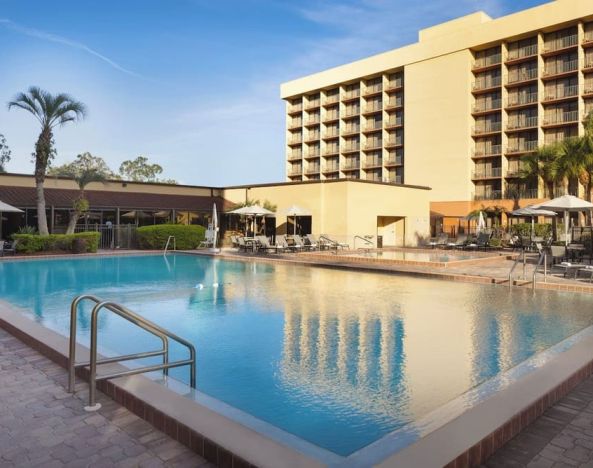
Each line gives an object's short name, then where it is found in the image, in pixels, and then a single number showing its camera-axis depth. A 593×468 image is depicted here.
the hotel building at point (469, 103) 40.34
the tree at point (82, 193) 24.22
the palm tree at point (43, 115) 22.31
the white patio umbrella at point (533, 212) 21.19
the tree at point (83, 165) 73.00
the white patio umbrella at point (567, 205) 16.05
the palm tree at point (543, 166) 34.62
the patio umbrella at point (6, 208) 20.67
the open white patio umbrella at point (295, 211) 25.09
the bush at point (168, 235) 25.17
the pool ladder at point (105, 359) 4.12
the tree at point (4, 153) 42.91
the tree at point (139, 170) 80.81
